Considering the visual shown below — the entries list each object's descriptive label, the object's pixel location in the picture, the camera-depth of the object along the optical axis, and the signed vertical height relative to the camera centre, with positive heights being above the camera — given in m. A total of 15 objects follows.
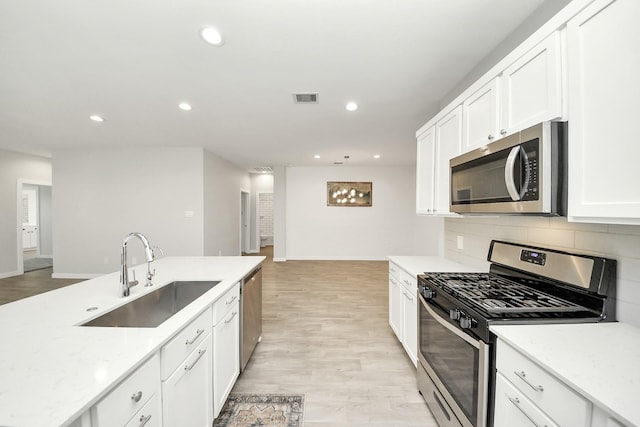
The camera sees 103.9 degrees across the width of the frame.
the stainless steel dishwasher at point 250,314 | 2.03 -0.93
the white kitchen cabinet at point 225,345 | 1.56 -0.93
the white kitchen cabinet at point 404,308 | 2.09 -0.92
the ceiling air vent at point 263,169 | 7.25 +1.28
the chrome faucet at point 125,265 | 1.49 -0.33
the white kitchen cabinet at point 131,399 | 0.74 -0.62
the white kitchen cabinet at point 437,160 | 1.95 +0.45
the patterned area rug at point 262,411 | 1.65 -1.39
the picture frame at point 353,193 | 6.89 +0.49
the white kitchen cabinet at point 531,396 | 0.78 -0.65
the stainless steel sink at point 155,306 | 1.38 -0.62
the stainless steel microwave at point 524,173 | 1.09 +0.19
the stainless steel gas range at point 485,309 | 1.14 -0.48
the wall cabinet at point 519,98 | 1.09 +0.60
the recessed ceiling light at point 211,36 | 1.71 +1.23
